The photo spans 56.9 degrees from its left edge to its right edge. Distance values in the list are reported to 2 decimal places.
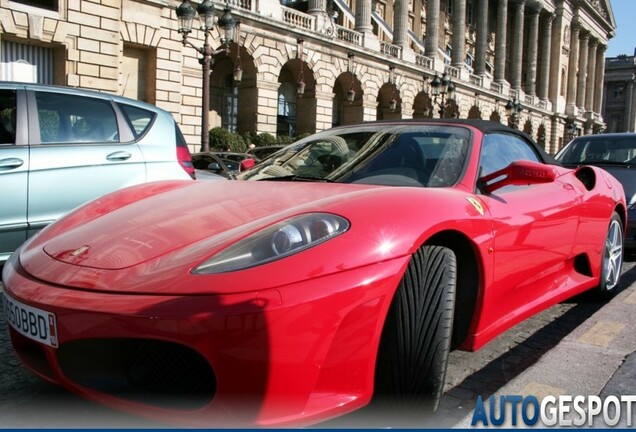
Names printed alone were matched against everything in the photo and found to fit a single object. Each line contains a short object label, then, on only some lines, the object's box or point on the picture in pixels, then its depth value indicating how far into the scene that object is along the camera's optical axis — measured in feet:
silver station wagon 14.28
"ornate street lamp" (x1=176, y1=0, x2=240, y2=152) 46.26
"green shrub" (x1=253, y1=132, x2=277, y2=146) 81.56
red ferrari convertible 5.67
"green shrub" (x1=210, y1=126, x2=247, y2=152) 74.79
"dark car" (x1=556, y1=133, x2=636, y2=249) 21.17
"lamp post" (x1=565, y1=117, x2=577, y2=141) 185.47
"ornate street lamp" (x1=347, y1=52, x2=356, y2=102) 97.19
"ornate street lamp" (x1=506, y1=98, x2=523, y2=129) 116.98
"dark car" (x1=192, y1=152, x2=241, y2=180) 36.88
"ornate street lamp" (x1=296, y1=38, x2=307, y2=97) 86.56
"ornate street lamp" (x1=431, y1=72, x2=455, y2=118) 84.64
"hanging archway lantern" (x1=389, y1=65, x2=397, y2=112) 109.81
